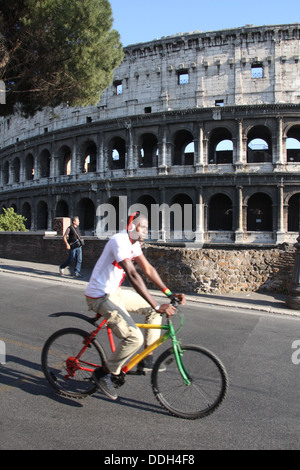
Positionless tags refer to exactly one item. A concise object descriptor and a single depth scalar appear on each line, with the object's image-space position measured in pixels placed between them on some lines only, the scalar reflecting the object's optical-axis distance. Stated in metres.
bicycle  3.00
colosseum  23.94
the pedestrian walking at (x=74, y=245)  11.27
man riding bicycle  3.11
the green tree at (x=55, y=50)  11.92
